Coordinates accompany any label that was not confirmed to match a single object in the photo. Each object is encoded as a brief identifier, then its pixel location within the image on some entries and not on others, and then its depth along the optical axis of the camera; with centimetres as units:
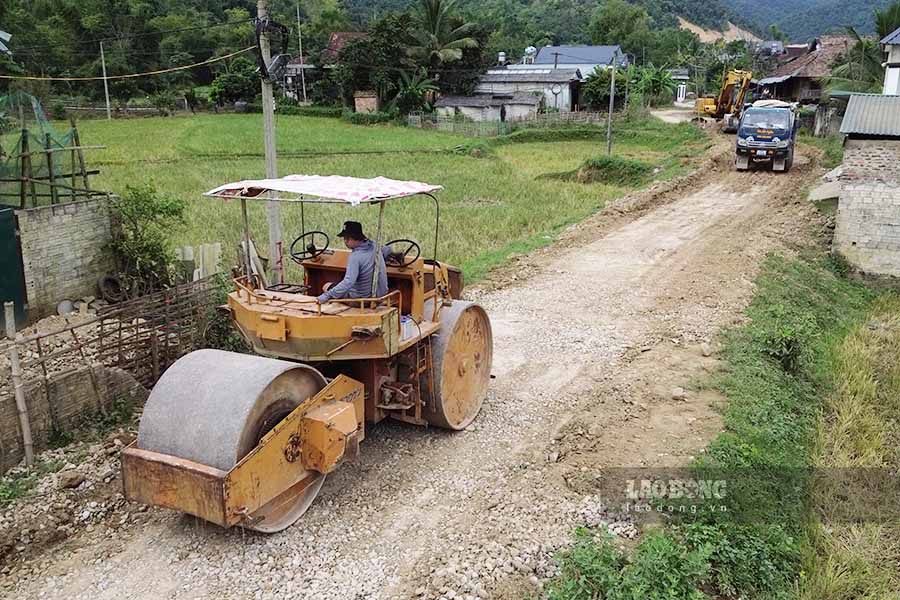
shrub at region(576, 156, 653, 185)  2580
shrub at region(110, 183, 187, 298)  1126
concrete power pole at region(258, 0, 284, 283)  1011
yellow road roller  518
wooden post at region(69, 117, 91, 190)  1173
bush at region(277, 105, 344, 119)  5238
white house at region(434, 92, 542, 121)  4966
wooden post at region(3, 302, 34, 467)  657
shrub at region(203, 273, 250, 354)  902
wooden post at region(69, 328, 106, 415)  741
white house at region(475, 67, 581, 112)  5301
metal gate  1018
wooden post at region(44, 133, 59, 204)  1127
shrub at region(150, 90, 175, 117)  5022
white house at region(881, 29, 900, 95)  2875
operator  618
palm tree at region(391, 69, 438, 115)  4934
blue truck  2361
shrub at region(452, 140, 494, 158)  3544
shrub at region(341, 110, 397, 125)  4897
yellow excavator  3541
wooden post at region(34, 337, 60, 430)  694
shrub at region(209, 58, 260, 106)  5338
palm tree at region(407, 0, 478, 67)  5044
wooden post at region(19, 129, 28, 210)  1087
